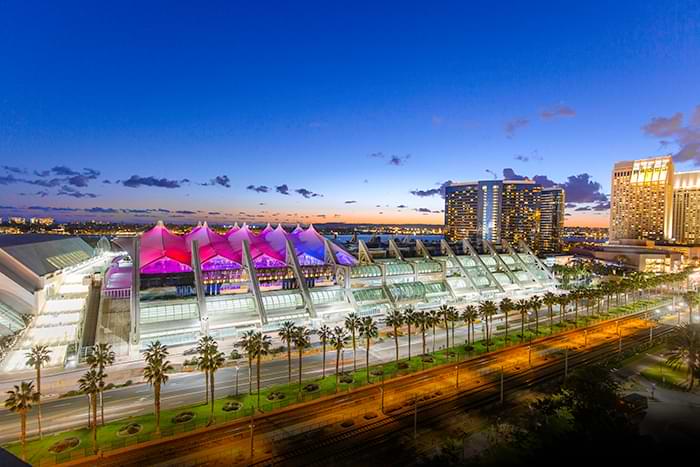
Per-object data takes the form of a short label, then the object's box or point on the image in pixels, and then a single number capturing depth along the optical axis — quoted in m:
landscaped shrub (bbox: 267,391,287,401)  47.61
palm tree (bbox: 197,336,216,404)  42.16
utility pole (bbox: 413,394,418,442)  38.46
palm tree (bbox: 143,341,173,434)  38.94
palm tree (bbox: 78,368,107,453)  35.94
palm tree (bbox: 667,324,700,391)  52.47
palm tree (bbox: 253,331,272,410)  46.32
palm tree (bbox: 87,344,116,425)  41.09
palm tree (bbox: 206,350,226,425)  42.02
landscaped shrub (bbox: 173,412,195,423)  42.03
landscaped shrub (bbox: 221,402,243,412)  44.56
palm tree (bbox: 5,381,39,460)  33.34
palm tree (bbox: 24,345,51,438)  40.72
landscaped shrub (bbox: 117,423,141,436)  39.19
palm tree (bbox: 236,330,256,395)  46.31
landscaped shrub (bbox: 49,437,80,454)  35.75
